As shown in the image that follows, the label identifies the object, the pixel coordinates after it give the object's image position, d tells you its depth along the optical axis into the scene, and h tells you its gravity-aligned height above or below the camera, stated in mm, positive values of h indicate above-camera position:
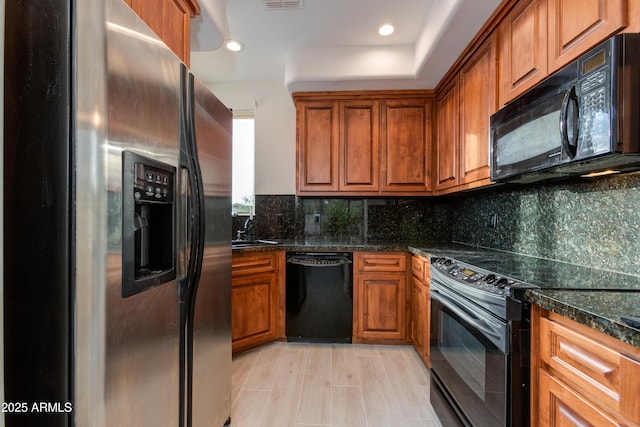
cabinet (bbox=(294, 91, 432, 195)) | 2844 +686
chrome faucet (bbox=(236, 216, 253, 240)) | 3141 -181
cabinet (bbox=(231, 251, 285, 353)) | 2371 -718
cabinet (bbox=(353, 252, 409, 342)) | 2543 -717
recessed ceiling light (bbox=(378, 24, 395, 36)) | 2307 +1470
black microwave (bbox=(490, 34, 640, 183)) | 924 +355
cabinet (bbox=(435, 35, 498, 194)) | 1854 +680
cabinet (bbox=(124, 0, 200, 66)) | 1189 +891
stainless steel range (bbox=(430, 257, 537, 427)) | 1025 -564
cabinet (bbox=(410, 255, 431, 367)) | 2154 -727
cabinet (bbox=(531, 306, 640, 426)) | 688 -437
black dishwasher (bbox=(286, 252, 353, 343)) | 2555 -714
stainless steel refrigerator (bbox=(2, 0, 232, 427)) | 665 +5
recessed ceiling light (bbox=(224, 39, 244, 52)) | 2523 +1475
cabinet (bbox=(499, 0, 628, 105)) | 1046 +765
